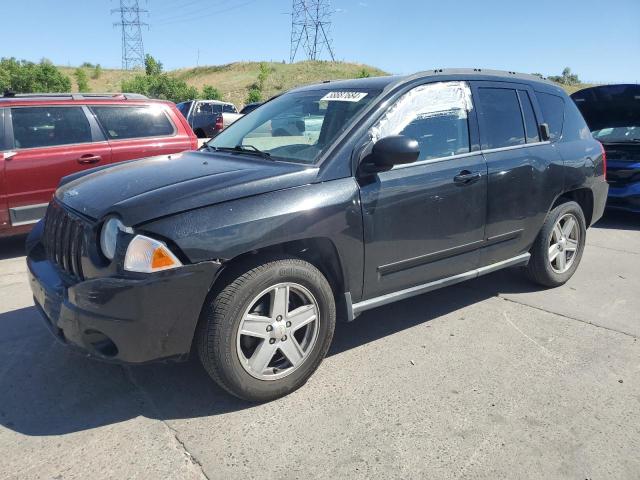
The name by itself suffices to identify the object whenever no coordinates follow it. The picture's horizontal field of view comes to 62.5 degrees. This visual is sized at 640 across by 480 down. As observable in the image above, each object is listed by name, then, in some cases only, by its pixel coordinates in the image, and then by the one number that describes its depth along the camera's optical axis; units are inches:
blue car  284.0
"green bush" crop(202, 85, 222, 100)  2029.0
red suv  221.0
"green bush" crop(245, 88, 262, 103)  2049.5
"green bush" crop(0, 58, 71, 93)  2032.5
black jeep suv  99.5
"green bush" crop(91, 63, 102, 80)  2957.7
